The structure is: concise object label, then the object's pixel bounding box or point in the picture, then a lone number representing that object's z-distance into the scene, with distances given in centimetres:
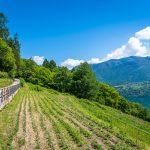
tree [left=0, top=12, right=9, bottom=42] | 5111
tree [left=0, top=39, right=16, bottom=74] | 4203
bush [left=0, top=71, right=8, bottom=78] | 3811
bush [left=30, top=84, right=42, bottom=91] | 3327
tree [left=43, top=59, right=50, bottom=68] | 8548
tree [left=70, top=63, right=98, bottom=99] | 4512
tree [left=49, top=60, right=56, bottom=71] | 8589
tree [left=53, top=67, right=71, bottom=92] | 4867
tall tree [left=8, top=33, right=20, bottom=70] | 5648
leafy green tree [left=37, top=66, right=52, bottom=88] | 5279
